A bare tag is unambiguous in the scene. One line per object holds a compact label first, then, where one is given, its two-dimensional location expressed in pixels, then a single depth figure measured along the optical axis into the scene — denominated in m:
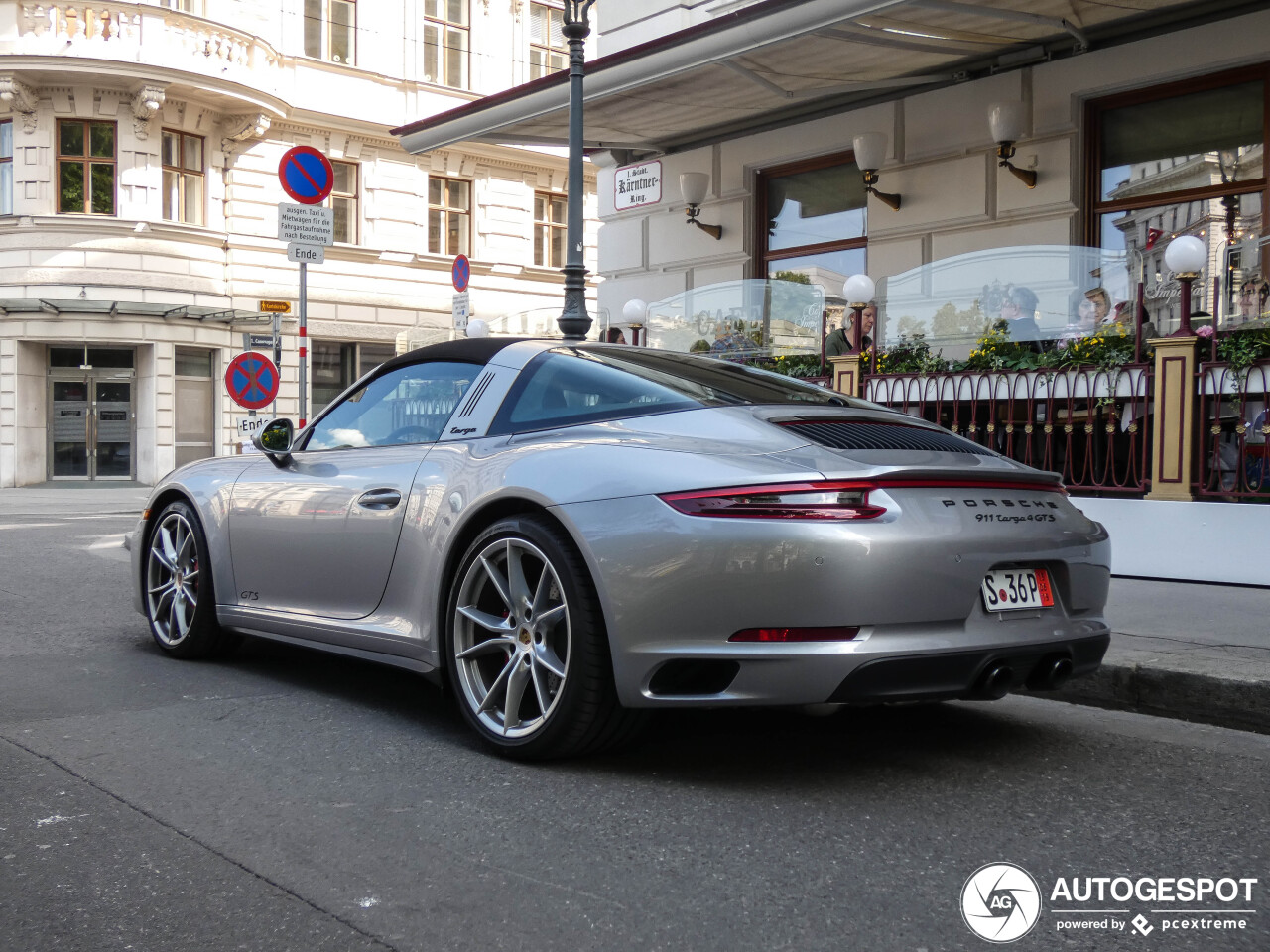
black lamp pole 10.16
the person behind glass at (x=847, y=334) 9.68
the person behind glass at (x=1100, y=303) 8.64
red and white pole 11.29
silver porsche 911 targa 3.34
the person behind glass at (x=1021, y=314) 8.92
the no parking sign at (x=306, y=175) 11.45
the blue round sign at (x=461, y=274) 12.99
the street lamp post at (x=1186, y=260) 7.52
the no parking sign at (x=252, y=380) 12.96
